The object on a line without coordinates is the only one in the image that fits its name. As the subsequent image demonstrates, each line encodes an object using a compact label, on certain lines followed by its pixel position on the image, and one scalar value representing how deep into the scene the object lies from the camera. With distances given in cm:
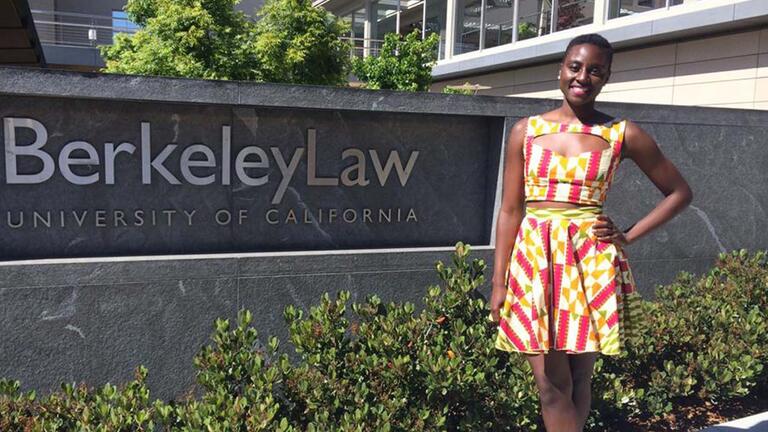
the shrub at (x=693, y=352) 385
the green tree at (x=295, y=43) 1341
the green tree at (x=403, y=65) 1482
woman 253
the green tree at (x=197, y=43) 1250
